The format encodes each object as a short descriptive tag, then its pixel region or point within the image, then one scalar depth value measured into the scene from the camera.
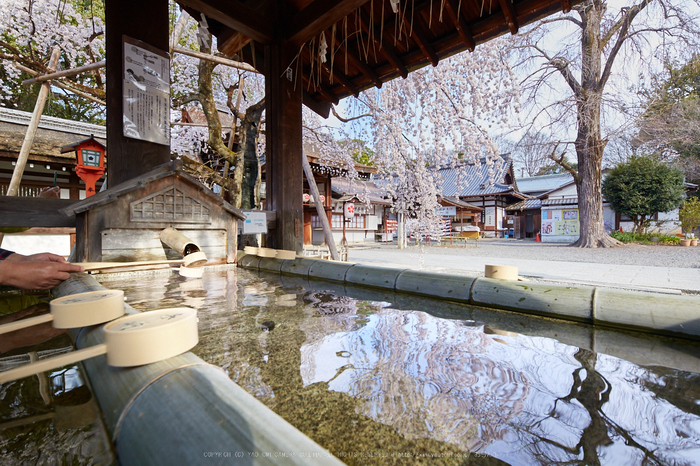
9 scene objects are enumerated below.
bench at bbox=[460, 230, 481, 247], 16.02
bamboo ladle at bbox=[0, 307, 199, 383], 0.68
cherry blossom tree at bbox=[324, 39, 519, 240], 7.75
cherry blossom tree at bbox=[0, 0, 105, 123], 6.54
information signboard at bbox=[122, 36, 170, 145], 2.66
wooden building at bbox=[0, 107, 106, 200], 8.02
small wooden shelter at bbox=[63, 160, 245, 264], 2.50
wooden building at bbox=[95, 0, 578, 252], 2.62
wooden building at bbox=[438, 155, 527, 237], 22.81
